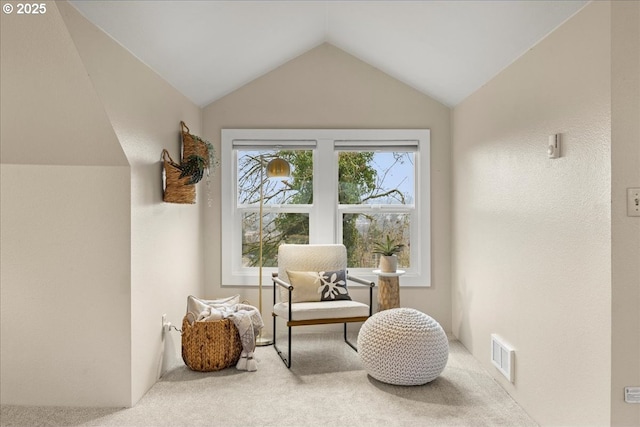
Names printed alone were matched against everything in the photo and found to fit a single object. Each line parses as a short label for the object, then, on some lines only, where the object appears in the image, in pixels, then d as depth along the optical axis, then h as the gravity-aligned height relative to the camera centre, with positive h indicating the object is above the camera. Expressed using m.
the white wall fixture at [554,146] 2.33 +0.33
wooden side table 4.01 -0.66
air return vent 2.83 -0.91
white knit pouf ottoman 2.98 -0.88
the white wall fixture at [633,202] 1.93 +0.04
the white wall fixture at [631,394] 1.92 -0.75
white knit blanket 3.37 -0.75
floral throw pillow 3.82 -0.60
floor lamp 4.02 +0.37
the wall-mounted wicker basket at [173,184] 3.27 +0.22
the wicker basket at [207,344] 3.32 -0.92
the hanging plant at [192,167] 3.34 +0.34
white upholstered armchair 3.52 -0.61
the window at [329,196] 4.41 +0.17
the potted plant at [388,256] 4.05 -0.38
